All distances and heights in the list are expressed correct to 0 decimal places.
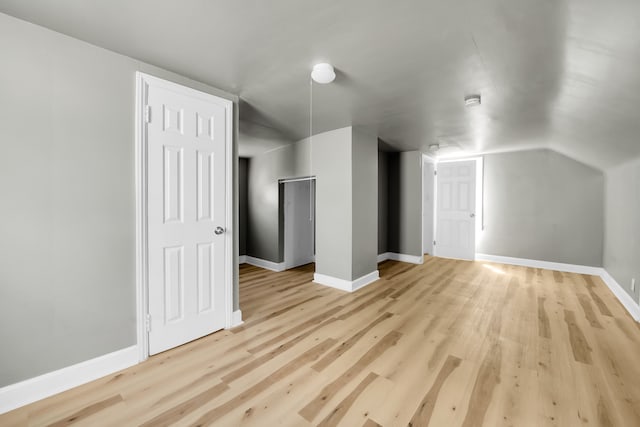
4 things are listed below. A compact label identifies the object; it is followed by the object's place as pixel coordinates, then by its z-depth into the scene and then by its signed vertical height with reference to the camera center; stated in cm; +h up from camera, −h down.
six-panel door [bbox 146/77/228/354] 212 -4
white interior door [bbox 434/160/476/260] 567 +0
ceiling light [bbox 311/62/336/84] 200 +108
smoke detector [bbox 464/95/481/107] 246 +106
